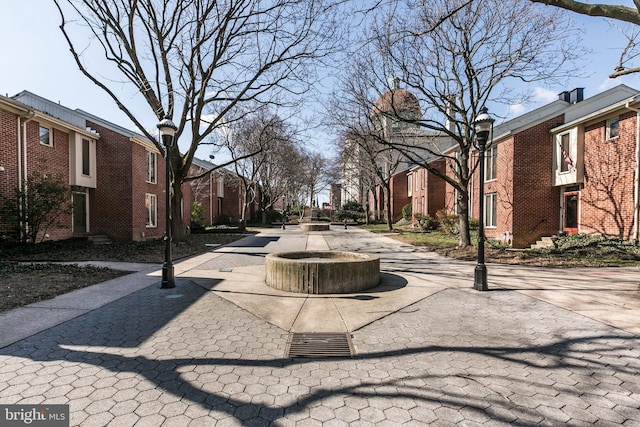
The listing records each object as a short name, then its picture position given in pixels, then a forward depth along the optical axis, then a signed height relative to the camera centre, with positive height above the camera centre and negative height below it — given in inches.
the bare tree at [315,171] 1971.0 +236.3
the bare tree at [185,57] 492.7 +244.0
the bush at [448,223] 889.8 -35.4
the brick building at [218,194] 1356.5 +75.3
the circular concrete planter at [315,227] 1154.1 -57.0
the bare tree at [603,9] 232.5 +141.8
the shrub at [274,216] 1921.5 -33.2
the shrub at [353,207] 2102.6 +21.3
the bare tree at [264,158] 1095.6 +203.9
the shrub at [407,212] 1421.0 -7.4
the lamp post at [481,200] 295.7 +9.2
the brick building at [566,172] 532.1 +69.2
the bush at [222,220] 1525.3 -42.4
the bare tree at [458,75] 497.0 +220.9
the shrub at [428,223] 1107.5 -42.2
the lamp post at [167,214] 296.2 -3.2
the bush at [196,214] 1139.0 -11.5
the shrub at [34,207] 502.9 +6.1
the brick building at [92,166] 586.3 +88.2
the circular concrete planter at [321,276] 283.0 -56.0
